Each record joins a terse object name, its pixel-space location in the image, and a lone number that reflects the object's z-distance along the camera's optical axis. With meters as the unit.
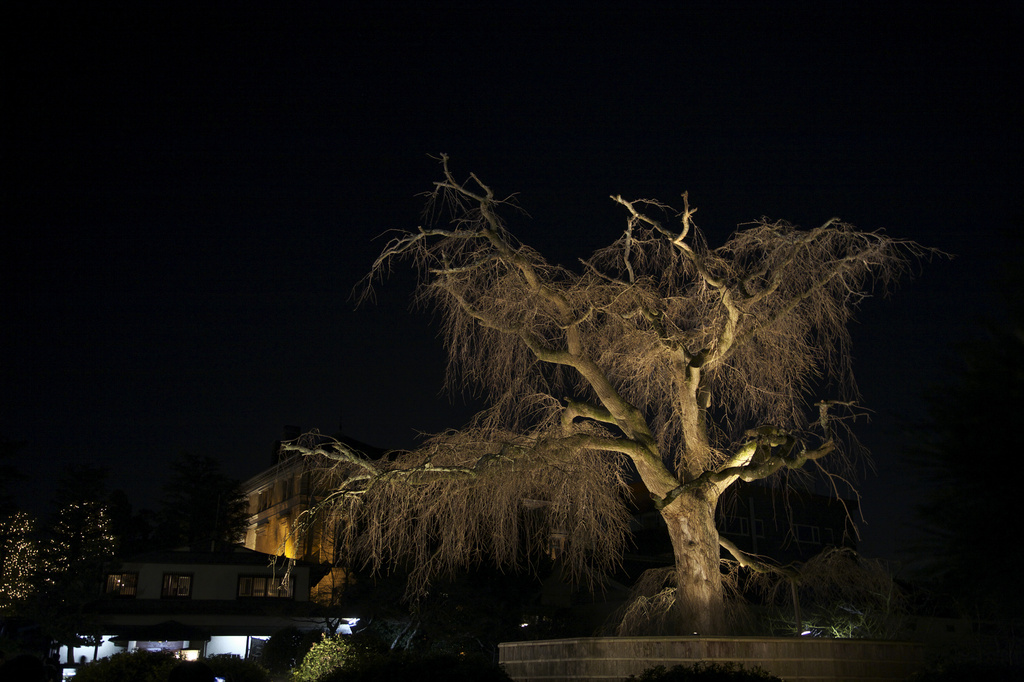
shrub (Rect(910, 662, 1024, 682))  8.48
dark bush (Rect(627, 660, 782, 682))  8.36
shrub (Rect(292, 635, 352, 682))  15.65
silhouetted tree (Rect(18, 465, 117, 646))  30.35
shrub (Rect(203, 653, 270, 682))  14.06
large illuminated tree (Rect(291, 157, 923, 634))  11.71
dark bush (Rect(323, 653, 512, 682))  9.56
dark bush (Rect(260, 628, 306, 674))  27.30
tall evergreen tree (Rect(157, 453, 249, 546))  50.22
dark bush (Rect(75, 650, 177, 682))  13.84
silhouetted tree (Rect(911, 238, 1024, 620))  7.56
